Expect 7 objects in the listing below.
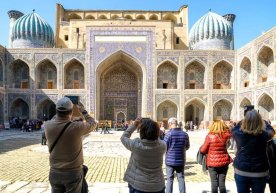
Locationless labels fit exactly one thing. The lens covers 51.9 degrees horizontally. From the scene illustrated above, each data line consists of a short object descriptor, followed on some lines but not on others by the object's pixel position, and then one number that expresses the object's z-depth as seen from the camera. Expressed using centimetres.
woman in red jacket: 379
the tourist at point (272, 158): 305
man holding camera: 253
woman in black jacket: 288
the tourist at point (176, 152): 414
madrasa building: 2341
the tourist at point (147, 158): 251
